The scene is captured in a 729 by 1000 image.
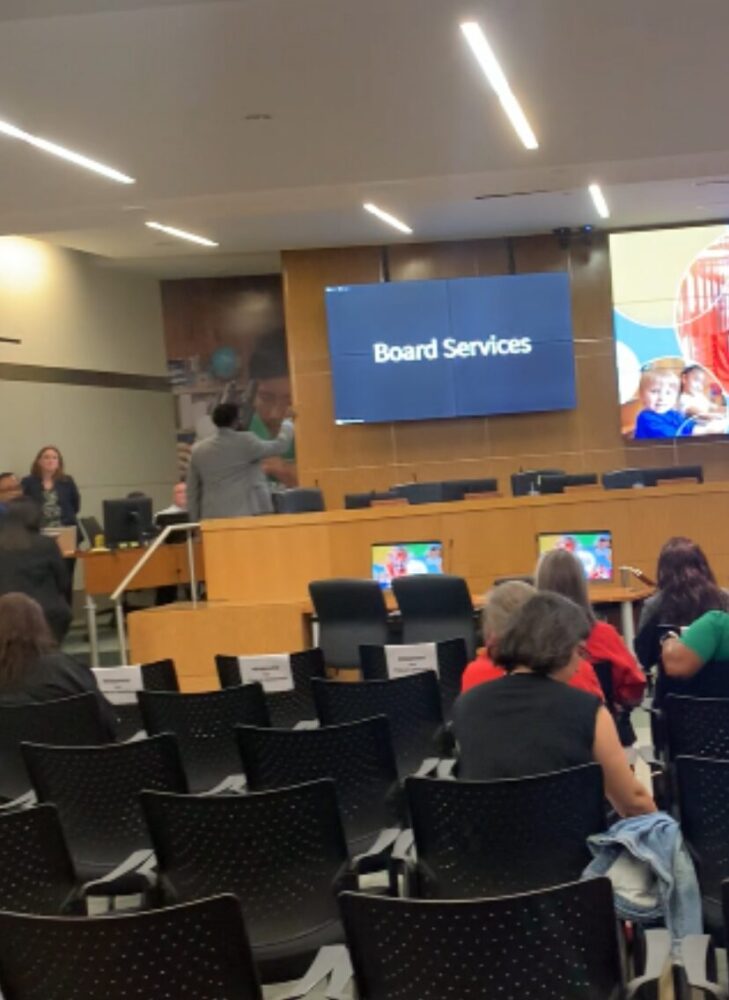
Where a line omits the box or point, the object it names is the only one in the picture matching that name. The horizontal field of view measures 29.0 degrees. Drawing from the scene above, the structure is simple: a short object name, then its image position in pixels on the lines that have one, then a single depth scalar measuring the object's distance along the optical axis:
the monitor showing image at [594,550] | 8.91
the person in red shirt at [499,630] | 4.49
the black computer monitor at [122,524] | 12.25
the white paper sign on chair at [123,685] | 5.99
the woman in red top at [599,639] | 5.34
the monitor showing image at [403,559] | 9.34
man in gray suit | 9.84
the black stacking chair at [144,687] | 5.81
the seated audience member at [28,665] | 5.45
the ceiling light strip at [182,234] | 12.84
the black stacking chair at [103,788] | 4.30
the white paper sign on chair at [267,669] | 6.12
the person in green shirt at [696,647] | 5.09
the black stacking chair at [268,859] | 3.48
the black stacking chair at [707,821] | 3.40
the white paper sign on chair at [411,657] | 6.18
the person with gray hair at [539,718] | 3.78
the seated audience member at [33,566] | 7.93
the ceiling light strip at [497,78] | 6.27
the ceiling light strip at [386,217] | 12.46
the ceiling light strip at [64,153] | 7.48
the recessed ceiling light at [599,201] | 12.38
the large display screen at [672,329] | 14.73
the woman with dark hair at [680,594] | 5.92
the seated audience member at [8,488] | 11.33
